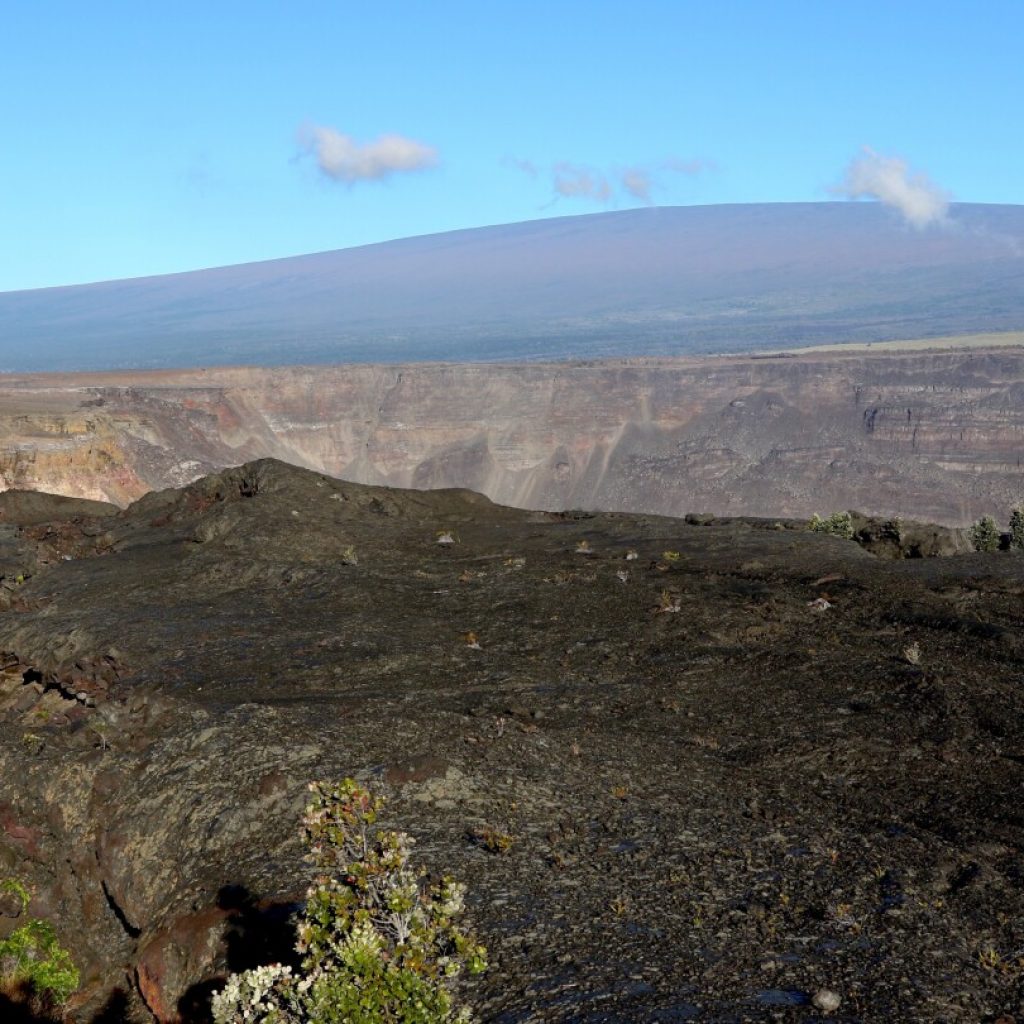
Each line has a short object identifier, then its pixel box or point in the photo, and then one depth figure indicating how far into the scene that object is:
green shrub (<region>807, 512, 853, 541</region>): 35.97
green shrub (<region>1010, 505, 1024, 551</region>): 39.16
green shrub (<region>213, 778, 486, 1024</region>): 8.52
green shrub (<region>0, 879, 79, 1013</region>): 13.00
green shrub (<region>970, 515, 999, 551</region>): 39.38
